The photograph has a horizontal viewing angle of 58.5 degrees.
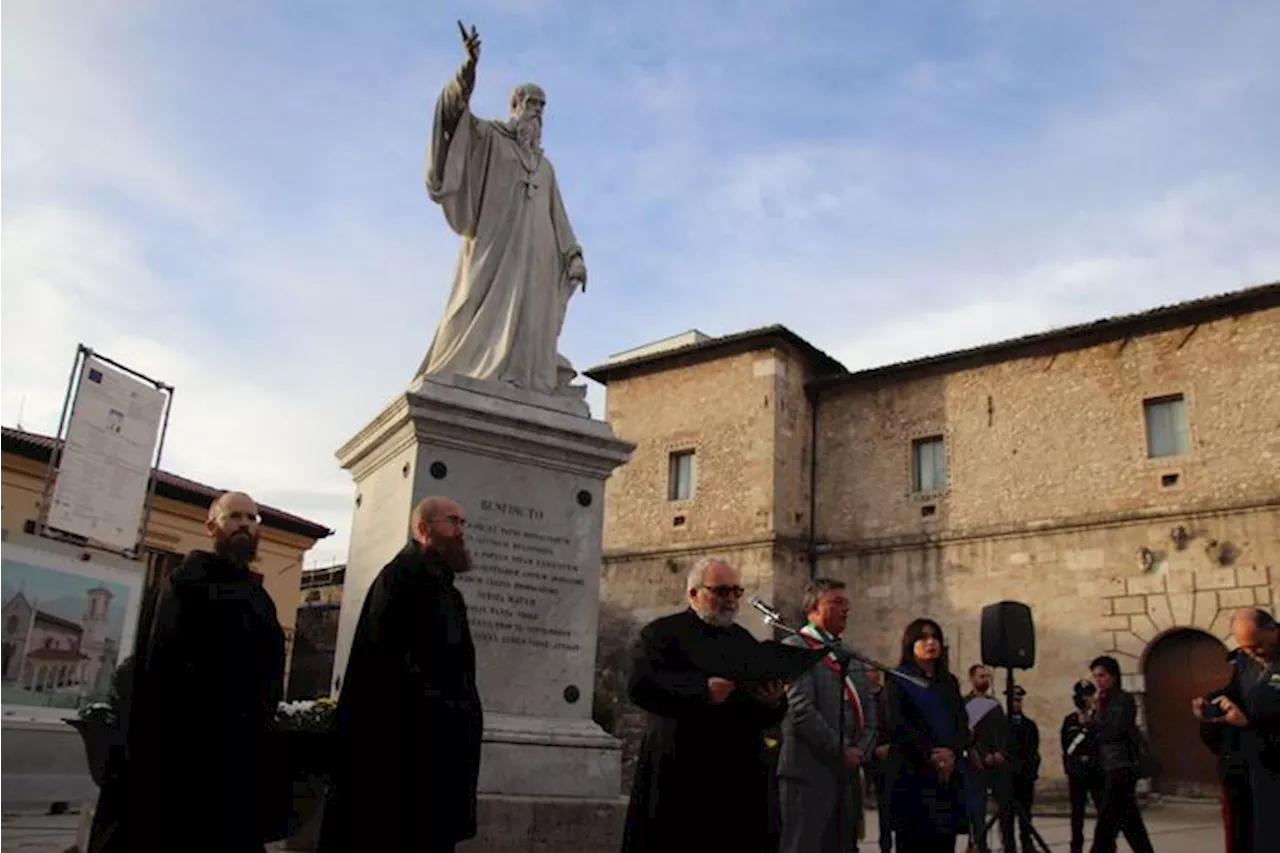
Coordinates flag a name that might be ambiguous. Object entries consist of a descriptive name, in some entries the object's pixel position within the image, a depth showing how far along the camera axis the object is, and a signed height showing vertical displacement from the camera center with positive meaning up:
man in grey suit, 5.26 -0.01
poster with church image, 10.13 +0.71
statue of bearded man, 7.12 +3.09
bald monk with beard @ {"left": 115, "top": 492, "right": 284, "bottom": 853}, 3.68 +0.00
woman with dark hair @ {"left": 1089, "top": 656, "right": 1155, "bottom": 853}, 8.30 +0.01
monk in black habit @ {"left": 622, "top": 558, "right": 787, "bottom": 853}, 3.96 -0.02
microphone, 4.93 +0.57
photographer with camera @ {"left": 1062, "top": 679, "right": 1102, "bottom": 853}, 9.55 +0.06
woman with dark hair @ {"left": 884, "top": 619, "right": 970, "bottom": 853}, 5.34 +0.06
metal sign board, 11.40 +2.52
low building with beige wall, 23.27 +4.41
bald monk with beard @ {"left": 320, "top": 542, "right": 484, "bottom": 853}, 3.88 +0.00
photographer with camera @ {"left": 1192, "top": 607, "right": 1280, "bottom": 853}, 5.67 +0.26
